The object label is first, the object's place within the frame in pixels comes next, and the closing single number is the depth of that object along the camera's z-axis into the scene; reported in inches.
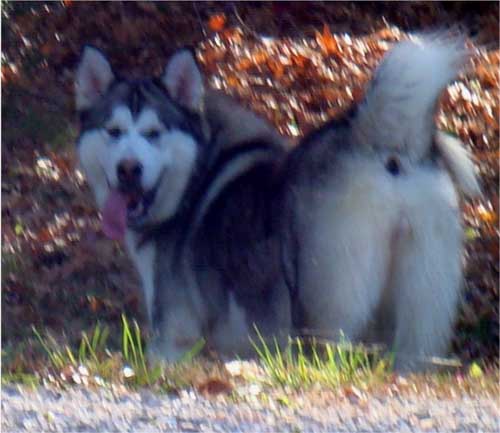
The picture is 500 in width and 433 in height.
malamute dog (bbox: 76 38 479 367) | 516.1
